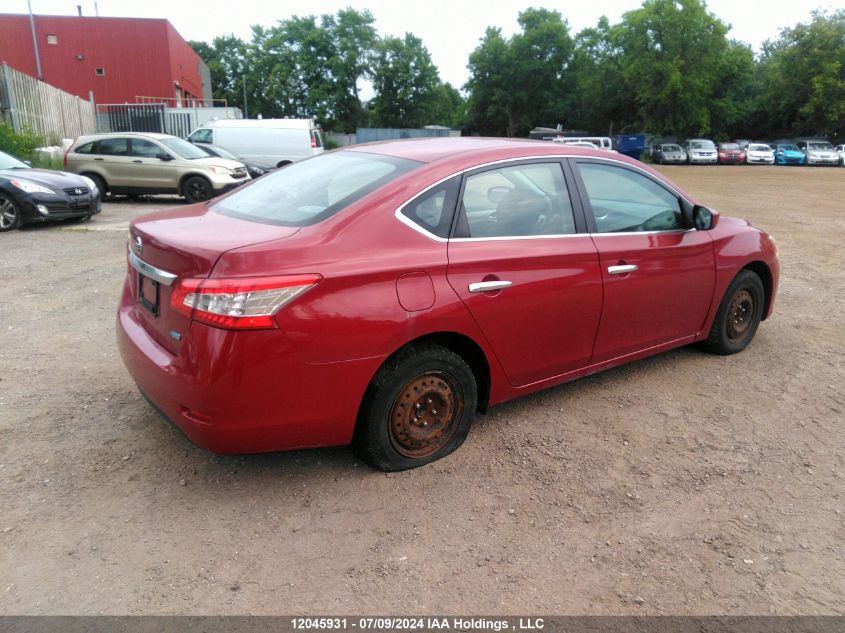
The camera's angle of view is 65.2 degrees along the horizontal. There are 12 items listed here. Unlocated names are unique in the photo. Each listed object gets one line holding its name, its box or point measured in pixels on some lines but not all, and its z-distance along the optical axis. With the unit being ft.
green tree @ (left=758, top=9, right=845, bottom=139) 165.27
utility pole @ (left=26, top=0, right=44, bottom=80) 108.39
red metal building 120.57
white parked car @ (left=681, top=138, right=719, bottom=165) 143.43
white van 62.03
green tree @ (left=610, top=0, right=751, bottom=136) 171.53
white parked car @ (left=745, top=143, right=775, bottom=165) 145.89
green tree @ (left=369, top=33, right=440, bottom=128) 214.48
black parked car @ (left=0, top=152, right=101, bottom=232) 33.24
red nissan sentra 9.19
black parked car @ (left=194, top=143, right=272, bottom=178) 52.95
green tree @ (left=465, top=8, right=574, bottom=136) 219.82
